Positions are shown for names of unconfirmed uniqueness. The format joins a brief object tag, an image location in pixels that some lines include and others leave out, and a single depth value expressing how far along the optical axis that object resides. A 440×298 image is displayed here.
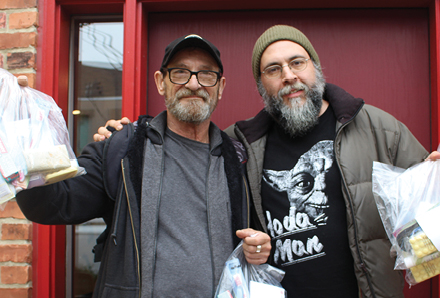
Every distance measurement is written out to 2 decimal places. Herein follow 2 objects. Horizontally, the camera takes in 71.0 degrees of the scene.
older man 1.34
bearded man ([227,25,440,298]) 1.44
